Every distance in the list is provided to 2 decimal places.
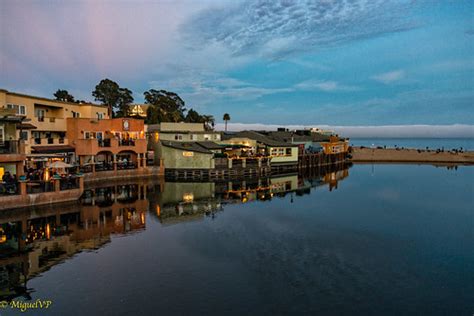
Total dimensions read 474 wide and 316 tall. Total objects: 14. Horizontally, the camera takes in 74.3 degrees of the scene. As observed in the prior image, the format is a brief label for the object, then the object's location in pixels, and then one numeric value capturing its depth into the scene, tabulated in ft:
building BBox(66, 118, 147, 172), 166.61
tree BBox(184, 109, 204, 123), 330.13
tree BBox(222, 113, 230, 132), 375.86
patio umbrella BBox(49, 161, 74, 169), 122.11
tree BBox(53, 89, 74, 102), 283.01
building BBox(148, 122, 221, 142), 209.77
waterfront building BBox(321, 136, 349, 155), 305.94
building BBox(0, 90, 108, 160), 145.59
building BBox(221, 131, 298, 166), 234.99
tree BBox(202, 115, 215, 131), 391.04
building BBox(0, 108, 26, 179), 108.58
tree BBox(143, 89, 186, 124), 281.41
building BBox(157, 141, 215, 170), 193.88
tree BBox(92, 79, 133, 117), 303.07
